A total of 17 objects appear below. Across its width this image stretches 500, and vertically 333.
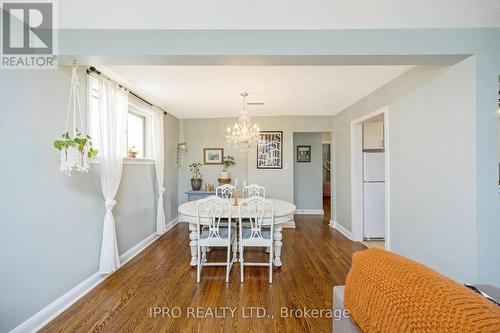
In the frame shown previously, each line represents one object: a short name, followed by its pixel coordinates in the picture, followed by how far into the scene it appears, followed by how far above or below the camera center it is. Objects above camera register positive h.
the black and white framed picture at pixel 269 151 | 4.91 +0.37
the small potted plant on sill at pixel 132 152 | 3.29 +0.23
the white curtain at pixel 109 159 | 2.44 +0.10
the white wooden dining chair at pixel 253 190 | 3.77 -0.43
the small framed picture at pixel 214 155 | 5.03 +0.28
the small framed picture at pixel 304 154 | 5.88 +0.36
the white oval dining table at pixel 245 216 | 2.60 -0.65
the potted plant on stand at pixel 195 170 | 4.98 -0.07
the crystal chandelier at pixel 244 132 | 3.25 +0.53
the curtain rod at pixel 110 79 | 2.30 +1.08
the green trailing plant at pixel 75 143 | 1.73 +0.20
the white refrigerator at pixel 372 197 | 3.70 -0.52
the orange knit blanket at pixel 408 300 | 0.55 -0.40
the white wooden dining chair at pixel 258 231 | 2.43 -0.75
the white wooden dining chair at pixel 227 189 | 3.67 -0.40
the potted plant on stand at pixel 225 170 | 4.78 -0.07
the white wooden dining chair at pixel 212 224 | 2.46 -0.67
